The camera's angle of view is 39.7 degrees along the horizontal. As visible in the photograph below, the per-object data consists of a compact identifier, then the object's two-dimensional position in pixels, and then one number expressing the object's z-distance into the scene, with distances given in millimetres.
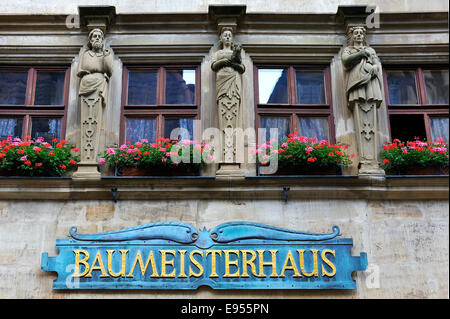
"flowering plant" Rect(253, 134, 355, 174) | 8047
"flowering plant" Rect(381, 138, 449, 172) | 8078
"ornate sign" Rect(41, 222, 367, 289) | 7488
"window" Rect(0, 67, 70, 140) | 8703
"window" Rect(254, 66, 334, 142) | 8734
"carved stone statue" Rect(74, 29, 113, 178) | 8195
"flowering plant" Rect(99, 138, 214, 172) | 8031
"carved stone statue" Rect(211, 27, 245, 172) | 8281
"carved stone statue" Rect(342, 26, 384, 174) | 8250
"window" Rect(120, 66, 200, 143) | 8703
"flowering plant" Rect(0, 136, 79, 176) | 8016
